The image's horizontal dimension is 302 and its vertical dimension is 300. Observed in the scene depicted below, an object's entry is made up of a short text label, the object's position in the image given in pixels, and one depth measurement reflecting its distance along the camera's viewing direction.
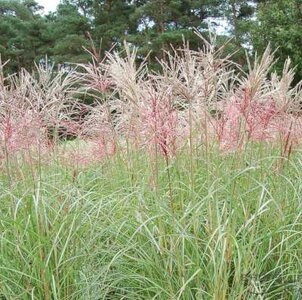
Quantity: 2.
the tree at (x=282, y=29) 12.13
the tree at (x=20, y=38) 28.56
